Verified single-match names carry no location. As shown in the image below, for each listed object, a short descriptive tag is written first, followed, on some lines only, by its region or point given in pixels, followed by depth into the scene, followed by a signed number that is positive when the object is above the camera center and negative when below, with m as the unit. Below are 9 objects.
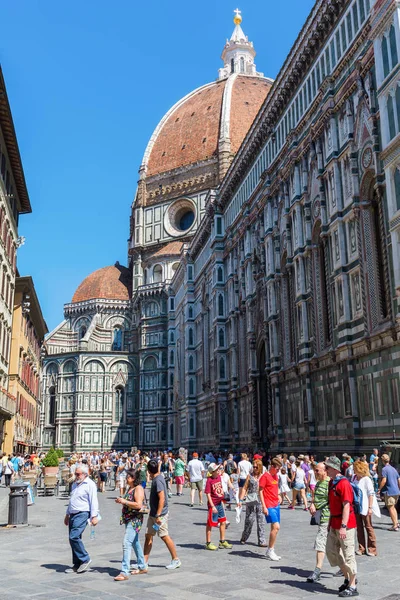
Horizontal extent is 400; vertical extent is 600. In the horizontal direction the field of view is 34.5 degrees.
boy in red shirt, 12.50 -1.06
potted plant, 31.59 -0.48
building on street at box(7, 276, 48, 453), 42.91 +6.68
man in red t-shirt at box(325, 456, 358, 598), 8.45 -1.11
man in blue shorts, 11.20 -0.94
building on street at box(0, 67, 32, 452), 35.19 +13.05
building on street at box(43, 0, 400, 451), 24.70 +9.99
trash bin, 16.66 -1.27
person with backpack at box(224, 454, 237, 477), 29.21 -0.67
